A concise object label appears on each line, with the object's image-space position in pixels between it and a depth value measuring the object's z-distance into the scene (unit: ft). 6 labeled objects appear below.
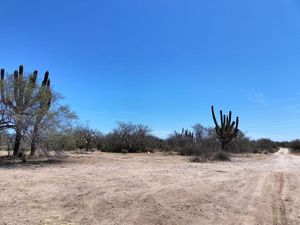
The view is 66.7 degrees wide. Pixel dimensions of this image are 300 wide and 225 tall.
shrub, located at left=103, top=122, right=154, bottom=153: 80.04
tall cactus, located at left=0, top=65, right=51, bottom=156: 36.24
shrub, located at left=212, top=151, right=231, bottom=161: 54.14
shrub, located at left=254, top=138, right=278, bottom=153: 132.19
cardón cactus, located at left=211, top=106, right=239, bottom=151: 78.63
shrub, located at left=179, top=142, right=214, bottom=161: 55.01
